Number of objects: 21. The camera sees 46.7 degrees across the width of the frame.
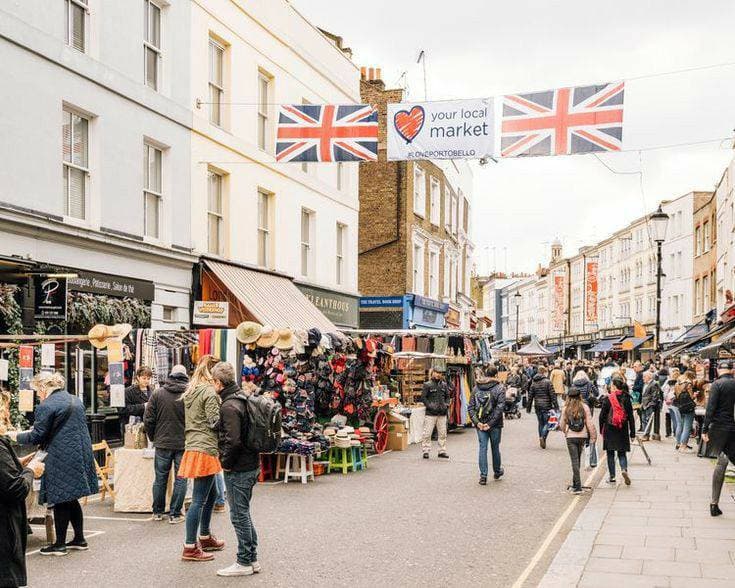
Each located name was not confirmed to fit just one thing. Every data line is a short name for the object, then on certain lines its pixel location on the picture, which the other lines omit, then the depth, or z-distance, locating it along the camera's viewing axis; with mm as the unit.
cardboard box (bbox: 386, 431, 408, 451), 18172
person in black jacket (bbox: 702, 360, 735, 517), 10281
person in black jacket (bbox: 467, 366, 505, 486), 13625
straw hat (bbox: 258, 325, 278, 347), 13586
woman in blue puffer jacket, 8211
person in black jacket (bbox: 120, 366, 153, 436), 12609
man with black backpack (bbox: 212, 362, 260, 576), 7516
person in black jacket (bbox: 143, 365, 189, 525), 9945
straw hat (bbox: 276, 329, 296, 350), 13672
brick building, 33062
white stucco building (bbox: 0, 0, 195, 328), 13484
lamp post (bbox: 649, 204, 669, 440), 21172
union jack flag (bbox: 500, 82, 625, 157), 13266
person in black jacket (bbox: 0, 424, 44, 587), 4613
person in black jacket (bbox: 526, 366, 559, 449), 18984
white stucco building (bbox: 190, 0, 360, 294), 19078
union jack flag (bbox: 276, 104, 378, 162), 15180
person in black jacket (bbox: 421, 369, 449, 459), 16438
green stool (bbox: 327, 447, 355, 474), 14492
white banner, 14102
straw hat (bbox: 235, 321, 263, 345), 13539
